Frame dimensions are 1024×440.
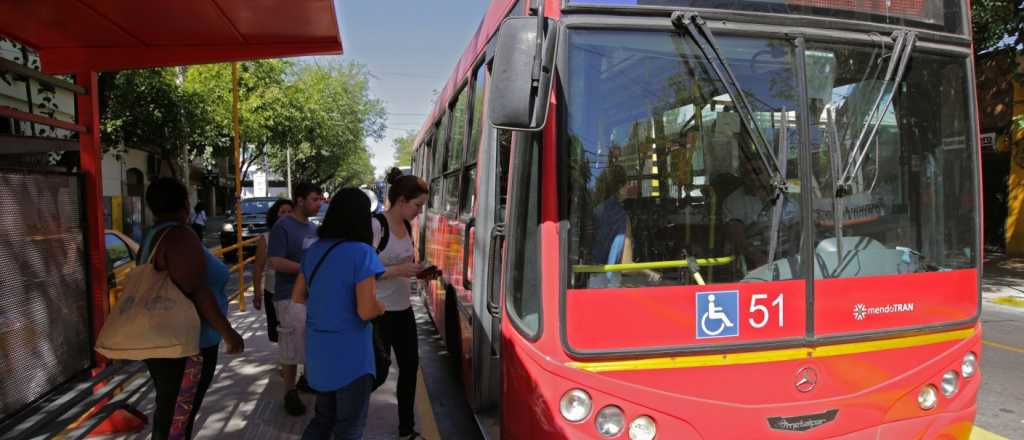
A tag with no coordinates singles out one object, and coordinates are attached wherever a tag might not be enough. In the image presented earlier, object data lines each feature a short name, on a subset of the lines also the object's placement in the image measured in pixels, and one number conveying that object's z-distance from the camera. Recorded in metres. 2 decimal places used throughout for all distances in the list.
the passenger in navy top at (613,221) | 2.76
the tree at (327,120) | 30.41
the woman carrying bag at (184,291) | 3.10
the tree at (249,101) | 20.92
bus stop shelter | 4.44
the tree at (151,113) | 14.83
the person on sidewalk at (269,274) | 5.12
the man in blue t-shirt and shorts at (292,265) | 4.58
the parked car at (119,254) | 6.83
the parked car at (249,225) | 18.02
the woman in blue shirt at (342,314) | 2.97
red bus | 2.67
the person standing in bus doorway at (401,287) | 4.08
